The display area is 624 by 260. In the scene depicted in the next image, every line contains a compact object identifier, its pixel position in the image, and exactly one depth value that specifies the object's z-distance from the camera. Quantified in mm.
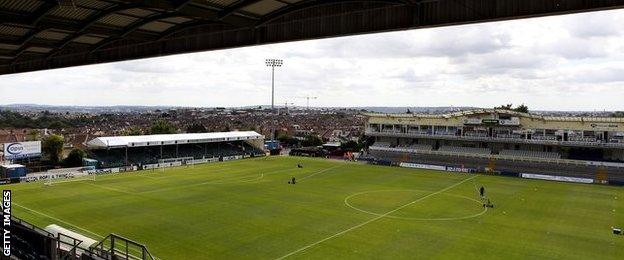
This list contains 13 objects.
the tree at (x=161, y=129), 96875
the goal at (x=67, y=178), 49969
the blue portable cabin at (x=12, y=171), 49781
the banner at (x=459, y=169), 61375
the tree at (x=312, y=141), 96550
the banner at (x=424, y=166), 63612
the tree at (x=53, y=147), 67500
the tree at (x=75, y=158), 64188
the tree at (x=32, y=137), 89175
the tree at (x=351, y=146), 90375
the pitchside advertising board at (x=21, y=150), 55875
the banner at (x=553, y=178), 53719
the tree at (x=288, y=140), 100438
